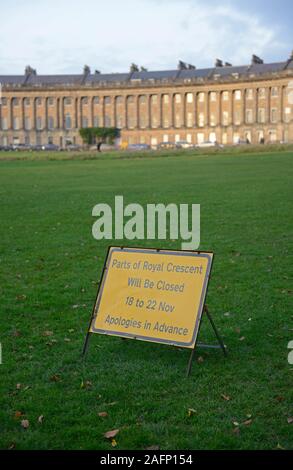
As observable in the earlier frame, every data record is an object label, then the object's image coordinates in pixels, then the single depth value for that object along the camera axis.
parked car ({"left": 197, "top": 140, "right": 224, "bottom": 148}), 93.26
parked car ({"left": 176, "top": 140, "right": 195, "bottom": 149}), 96.12
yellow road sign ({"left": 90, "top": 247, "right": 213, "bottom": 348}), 7.44
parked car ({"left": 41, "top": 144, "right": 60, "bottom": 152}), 101.78
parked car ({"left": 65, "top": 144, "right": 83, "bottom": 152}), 96.06
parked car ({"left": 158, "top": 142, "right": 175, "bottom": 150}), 91.79
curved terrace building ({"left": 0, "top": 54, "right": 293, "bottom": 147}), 104.06
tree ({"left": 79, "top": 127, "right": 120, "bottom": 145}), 110.19
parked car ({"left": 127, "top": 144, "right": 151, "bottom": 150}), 92.26
